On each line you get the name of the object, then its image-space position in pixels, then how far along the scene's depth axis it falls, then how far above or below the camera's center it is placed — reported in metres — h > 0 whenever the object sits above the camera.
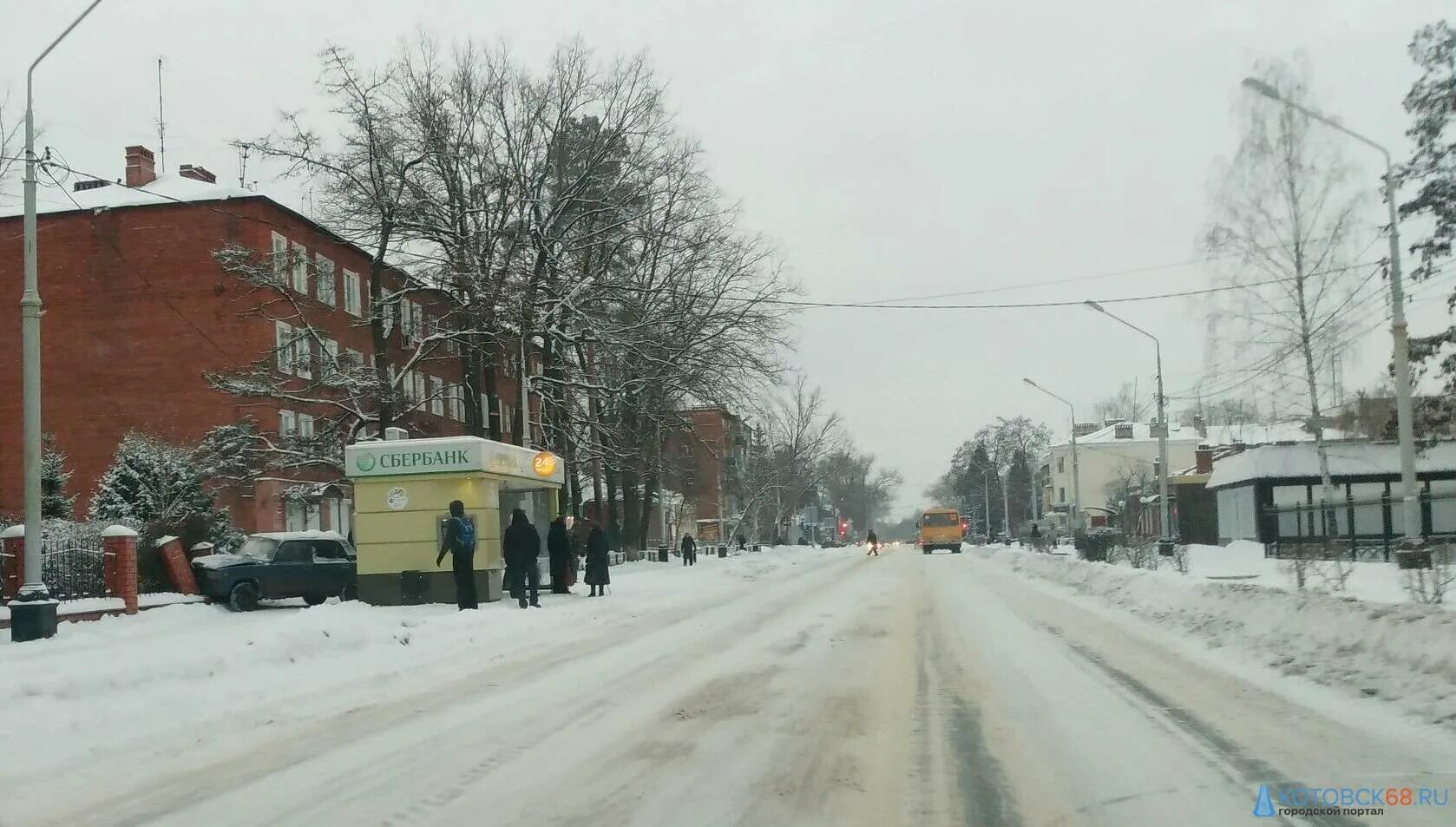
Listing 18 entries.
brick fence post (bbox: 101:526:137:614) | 22.73 -0.84
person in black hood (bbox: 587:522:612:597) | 25.53 -1.20
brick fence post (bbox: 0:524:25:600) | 20.81 -0.67
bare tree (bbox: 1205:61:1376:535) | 37.25 +7.19
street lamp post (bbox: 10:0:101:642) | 16.92 +0.56
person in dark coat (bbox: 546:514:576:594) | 25.88 -1.15
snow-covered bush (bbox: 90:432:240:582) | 29.92 +0.61
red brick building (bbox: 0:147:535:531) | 43.84 +7.13
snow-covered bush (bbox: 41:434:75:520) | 29.19 +0.87
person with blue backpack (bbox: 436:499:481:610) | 20.55 -0.76
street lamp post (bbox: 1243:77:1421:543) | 23.14 +1.60
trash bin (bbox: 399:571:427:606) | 23.31 -1.51
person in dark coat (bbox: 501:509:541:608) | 21.95 -0.88
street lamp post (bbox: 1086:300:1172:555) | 36.22 +0.26
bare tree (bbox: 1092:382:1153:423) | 140.38 +9.12
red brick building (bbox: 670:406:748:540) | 43.06 +1.85
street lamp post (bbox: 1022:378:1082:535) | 52.23 -0.95
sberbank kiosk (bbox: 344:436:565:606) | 22.98 +0.02
